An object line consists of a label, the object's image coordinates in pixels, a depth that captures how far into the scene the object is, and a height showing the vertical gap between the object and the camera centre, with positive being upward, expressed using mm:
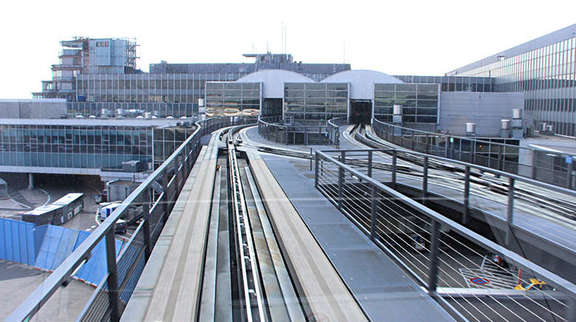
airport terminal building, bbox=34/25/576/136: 35000 +2590
